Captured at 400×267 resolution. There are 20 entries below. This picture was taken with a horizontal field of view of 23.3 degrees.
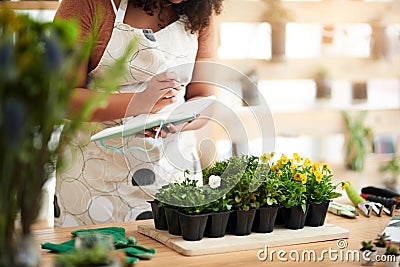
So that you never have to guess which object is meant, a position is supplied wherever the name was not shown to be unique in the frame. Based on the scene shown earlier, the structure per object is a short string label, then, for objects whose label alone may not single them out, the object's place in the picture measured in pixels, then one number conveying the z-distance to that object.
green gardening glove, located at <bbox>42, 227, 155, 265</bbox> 2.20
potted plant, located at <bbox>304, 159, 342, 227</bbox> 2.46
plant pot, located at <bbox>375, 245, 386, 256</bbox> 2.17
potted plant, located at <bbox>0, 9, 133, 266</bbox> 1.60
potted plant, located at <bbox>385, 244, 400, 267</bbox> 2.14
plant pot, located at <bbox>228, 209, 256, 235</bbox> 2.36
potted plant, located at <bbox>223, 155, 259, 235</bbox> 2.35
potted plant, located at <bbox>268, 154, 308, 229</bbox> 2.41
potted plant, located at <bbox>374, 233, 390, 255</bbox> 2.17
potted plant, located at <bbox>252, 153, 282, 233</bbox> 2.38
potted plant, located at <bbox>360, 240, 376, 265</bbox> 2.16
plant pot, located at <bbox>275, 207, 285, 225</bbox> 2.46
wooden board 2.26
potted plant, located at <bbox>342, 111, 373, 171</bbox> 5.59
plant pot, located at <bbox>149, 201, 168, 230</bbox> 2.41
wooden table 2.18
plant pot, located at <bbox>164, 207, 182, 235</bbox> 2.35
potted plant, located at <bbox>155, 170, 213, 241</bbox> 2.29
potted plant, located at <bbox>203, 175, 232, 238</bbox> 2.32
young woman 2.89
